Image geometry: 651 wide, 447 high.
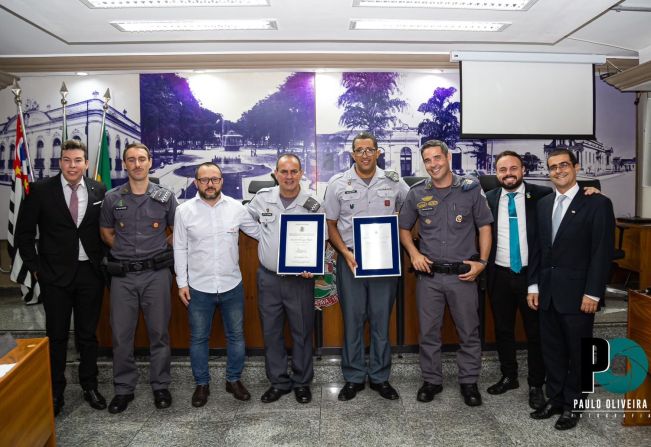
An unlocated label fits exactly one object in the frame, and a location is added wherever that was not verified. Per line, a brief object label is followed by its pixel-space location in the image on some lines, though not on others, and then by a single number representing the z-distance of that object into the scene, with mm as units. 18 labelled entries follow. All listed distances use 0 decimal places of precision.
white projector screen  5504
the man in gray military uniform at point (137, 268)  2693
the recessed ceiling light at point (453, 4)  4023
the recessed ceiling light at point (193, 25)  4449
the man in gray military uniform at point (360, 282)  2777
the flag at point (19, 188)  4172
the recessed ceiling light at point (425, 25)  4504
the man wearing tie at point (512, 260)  2727
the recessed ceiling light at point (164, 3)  3977
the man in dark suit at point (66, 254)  2668
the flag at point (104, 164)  4957
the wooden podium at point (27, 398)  1568
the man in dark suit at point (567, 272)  2348
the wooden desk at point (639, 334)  2352
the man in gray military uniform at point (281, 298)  2736
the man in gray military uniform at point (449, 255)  2697
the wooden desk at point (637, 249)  4555
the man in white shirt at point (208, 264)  2713
